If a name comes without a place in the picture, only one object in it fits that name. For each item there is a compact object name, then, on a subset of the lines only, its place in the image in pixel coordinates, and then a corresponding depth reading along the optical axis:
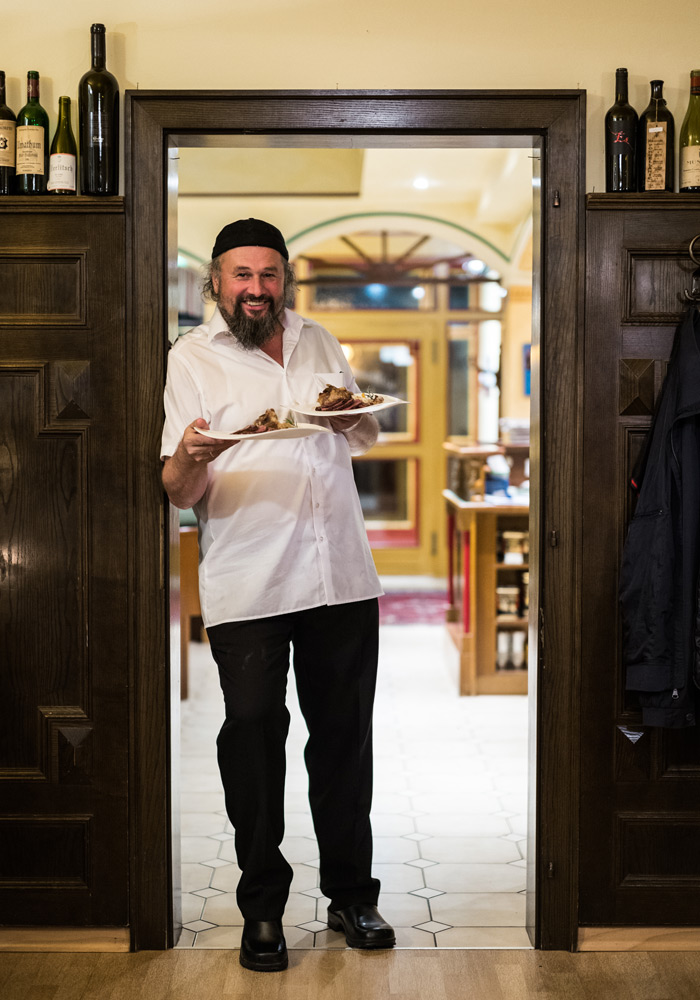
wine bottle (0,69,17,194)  2.65
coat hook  2.70
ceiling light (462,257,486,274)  9.68
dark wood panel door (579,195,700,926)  2.70
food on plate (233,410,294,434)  2.42
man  2.65
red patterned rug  8.12
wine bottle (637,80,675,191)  2.66
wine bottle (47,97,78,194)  2.66
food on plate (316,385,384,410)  2.53
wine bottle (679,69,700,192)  2.67
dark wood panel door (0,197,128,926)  2.71
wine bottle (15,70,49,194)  2.65
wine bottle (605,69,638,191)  2.66
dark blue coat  2.61
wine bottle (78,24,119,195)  2.63
